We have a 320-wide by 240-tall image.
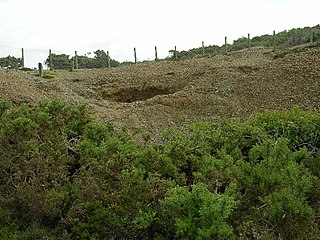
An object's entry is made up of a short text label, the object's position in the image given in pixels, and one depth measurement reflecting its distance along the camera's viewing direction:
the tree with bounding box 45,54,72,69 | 39.16
